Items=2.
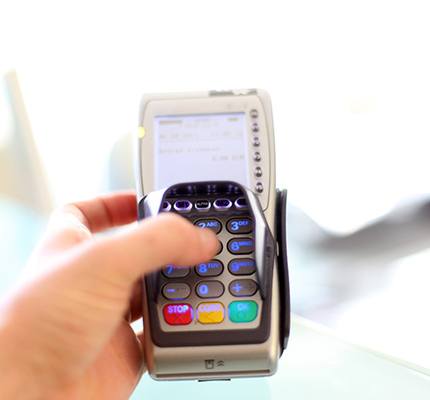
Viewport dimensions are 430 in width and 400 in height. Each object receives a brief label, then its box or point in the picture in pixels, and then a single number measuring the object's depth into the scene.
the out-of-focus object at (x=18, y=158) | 0.74
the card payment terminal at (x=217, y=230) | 0.48
